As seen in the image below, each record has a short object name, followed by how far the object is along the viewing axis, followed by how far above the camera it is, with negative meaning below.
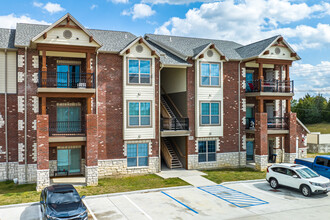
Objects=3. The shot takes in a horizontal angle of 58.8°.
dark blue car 12.41 -4.10
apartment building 20.14 +0.75
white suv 17.12 -4.08
